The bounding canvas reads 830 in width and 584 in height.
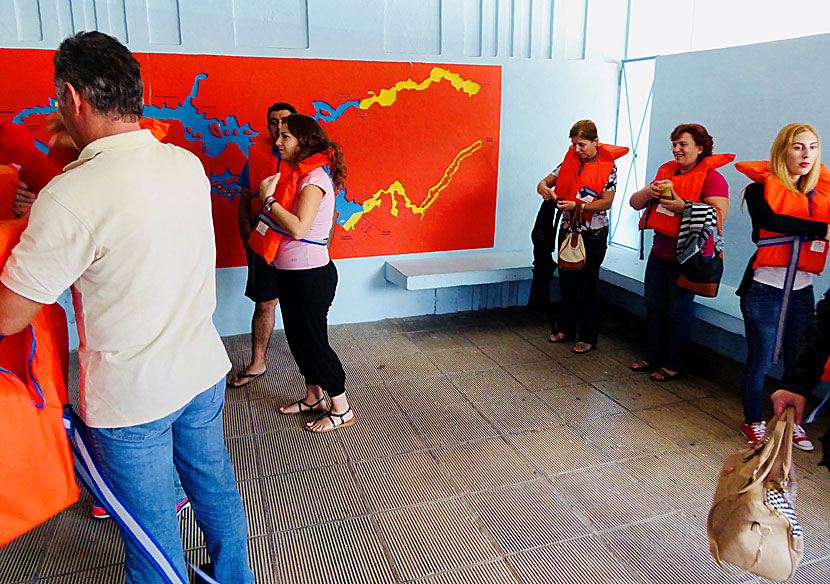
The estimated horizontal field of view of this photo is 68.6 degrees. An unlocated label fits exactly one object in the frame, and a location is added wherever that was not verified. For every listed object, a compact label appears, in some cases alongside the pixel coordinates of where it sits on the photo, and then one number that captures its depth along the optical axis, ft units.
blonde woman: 9.16
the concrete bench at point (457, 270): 14.83
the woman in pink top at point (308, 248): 8.93
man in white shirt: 4.18
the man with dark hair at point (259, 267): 11.60
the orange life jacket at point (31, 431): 4.34
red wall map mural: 13.11
